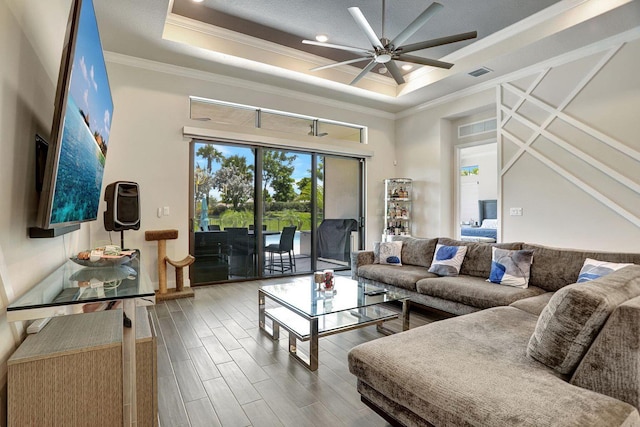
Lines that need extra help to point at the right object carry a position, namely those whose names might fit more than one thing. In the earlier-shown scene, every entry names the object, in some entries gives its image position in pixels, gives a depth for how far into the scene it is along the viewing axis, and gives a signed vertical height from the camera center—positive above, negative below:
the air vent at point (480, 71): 4.67 +2.11
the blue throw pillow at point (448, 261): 3.57 -0.54
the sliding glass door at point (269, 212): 4.91 +0.02
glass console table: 1.20 -0.34
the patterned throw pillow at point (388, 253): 4.24 -0.54
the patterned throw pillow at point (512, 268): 3.04 -0.54
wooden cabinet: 1.24 -0.69
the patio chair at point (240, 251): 5.09 -0.62
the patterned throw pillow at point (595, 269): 2.52 -0.45
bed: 7.29 -0.34
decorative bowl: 2.03 -0.31
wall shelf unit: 6.39 +0.15
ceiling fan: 2.70 +1.64
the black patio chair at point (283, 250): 5.47 -0.64
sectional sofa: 1.15 -0.69
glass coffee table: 2.44 -0.82
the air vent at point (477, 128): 5.49 +1.53
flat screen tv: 1.32 +0.43
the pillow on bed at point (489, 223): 8.59 -0.27
